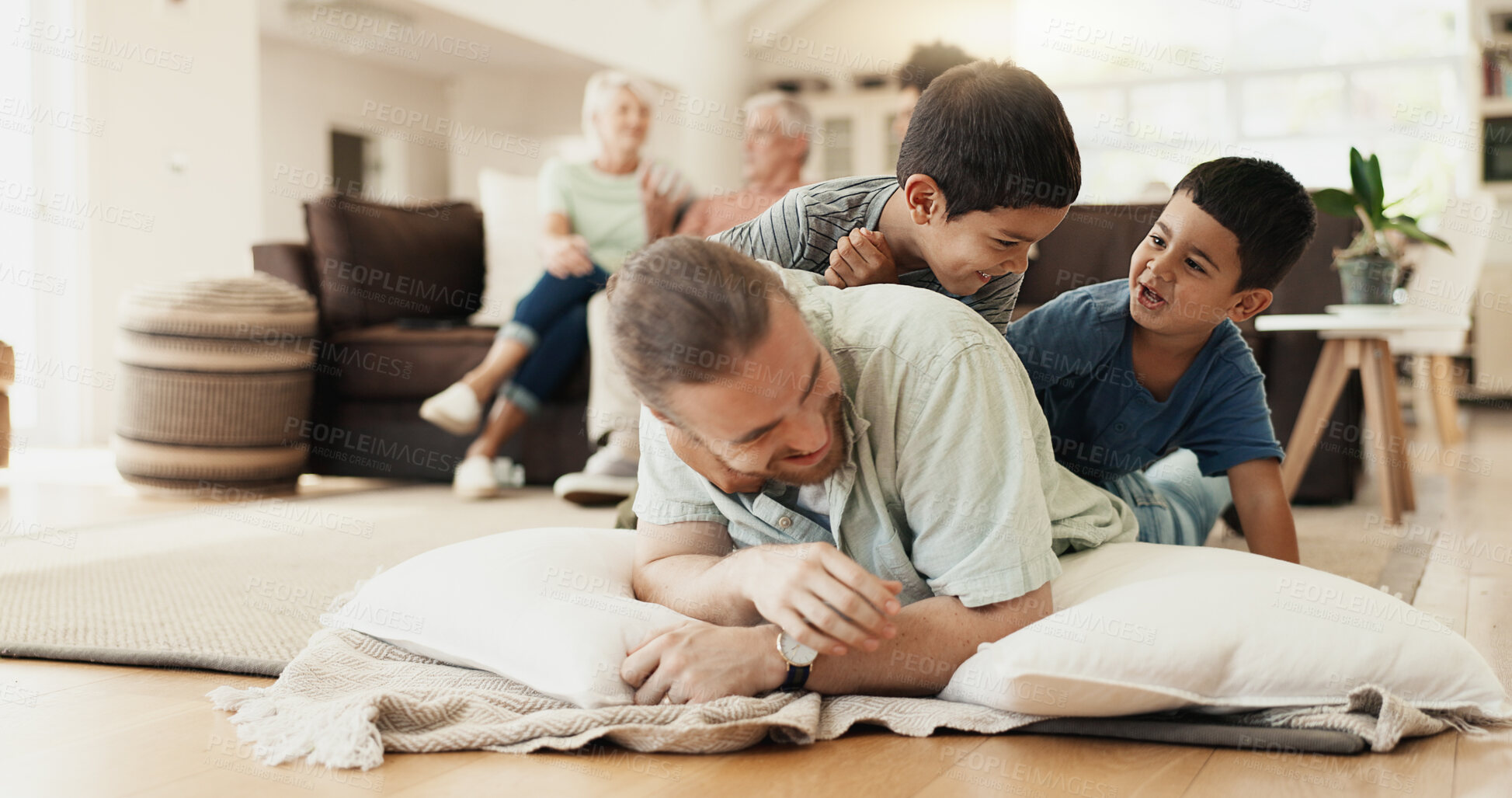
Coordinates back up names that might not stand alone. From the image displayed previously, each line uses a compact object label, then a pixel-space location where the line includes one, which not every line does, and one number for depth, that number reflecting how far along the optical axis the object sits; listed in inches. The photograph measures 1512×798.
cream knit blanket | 40.9
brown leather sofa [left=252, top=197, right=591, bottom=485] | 132.1
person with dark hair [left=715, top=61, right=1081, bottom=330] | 49.6
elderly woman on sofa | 122.9
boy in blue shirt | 59.8
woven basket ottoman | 118.6
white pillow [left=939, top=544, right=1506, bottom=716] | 41.9
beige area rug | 57.3
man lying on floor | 38.2
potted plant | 102.8
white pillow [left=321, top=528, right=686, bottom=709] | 44.9
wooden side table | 103.7
